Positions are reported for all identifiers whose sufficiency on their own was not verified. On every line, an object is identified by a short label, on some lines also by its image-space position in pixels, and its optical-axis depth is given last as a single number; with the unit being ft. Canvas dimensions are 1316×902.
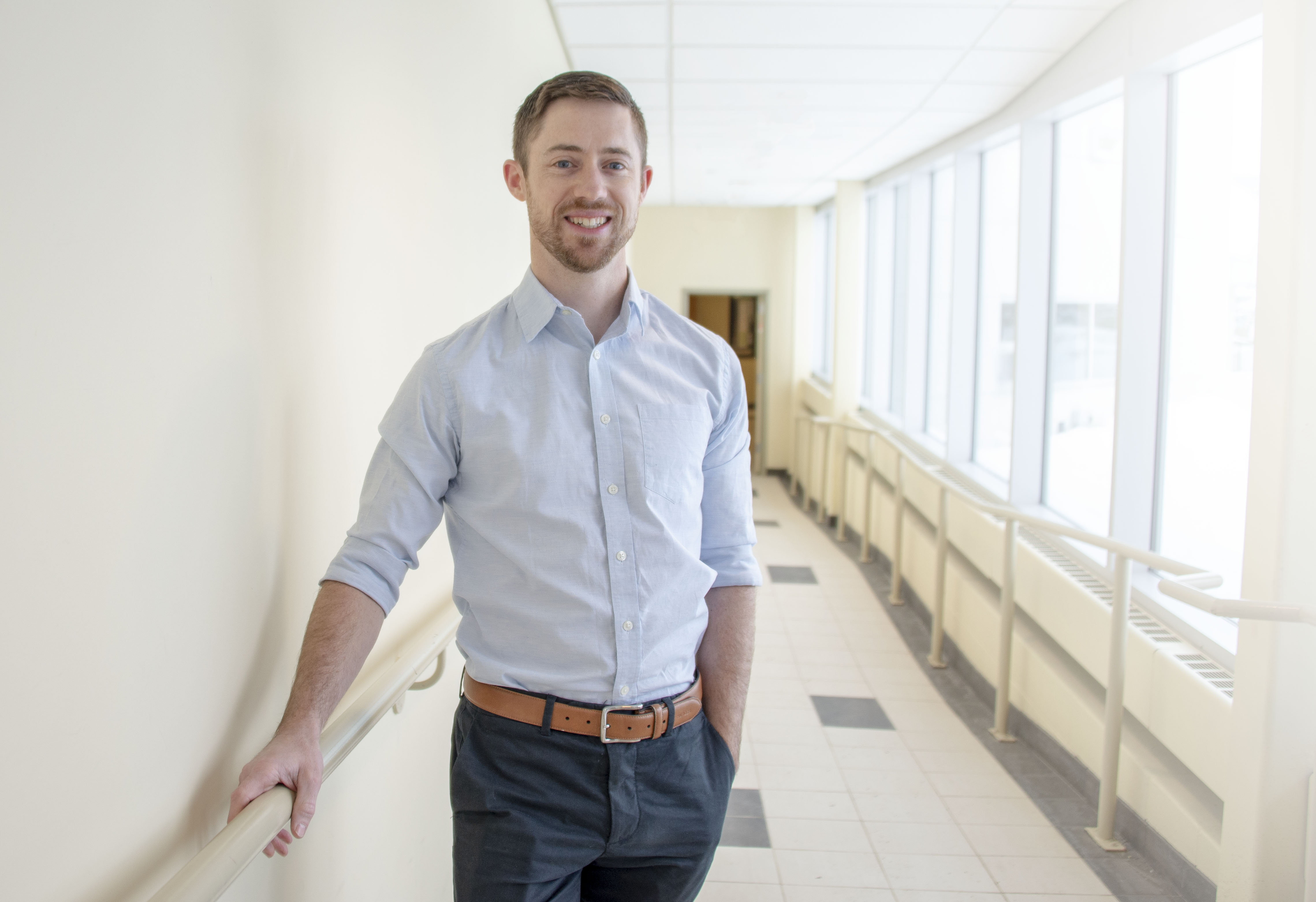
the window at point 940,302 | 22.26
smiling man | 4.31
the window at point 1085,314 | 13.35
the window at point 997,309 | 18.28
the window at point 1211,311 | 9.89
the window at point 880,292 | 27.37
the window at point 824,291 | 35.14
